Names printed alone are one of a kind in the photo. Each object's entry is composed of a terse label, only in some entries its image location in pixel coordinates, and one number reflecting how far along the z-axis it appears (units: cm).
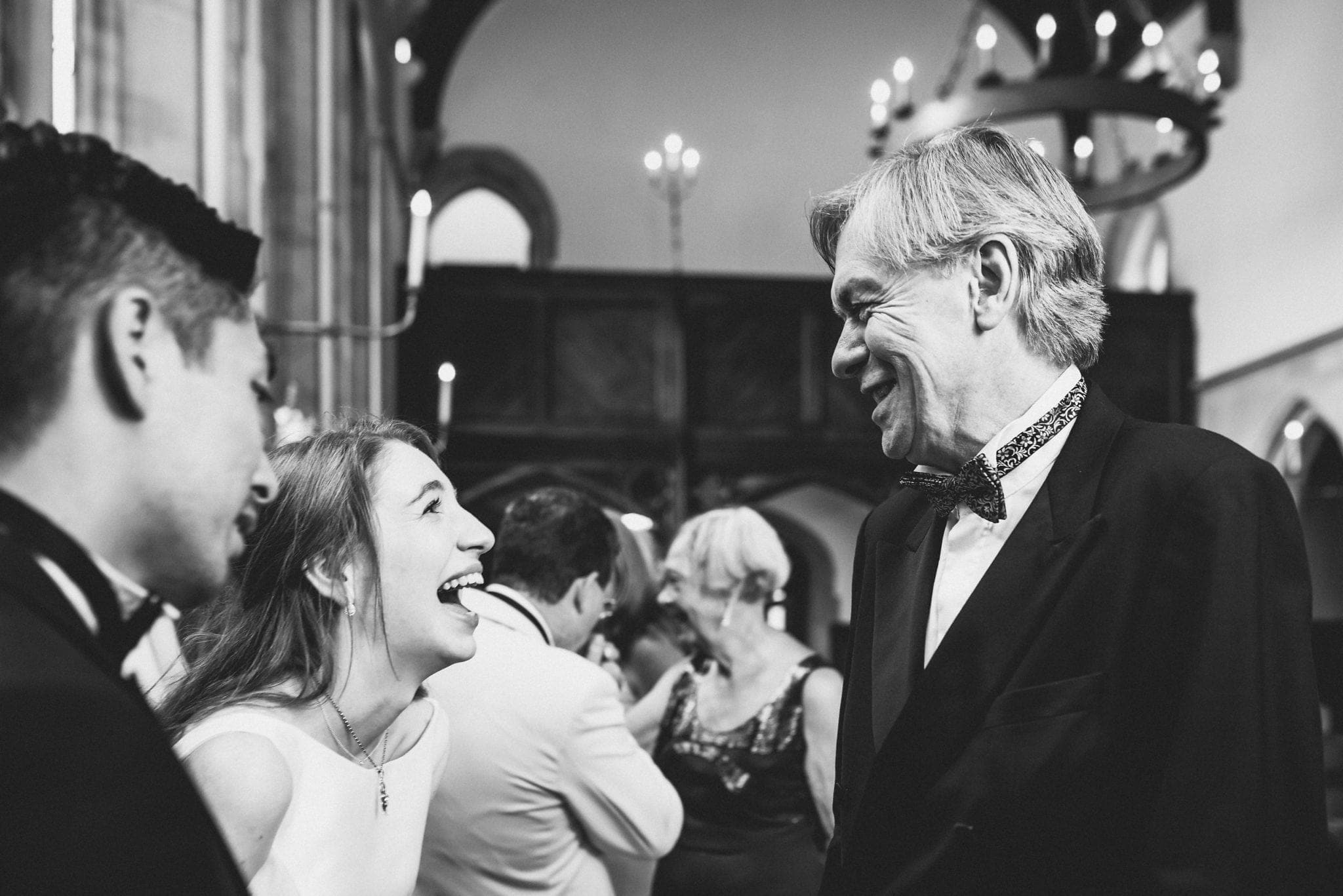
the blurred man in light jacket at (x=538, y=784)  265
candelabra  1198
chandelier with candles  885
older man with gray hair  154
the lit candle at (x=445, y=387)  704
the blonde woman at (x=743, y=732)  358
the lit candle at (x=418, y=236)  478
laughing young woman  202
